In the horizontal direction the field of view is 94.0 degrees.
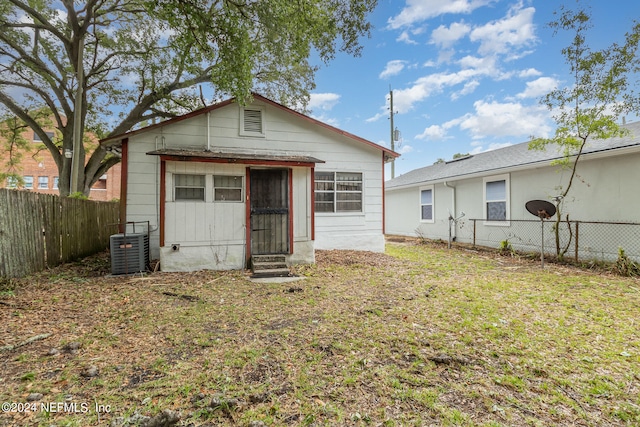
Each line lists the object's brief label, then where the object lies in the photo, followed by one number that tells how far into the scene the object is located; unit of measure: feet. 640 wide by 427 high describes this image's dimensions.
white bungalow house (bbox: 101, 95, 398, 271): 23.67
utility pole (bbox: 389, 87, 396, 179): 75.86
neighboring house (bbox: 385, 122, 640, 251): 24.84
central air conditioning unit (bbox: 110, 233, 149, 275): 21.80
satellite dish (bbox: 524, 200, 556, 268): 27.63
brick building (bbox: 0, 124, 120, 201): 78.18
